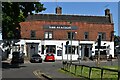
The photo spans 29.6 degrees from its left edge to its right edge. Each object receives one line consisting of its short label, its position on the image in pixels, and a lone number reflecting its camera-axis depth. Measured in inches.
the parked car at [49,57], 1574.8
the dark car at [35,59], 1481.6
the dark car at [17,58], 1399.9
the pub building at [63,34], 1728.3
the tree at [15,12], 859.0
